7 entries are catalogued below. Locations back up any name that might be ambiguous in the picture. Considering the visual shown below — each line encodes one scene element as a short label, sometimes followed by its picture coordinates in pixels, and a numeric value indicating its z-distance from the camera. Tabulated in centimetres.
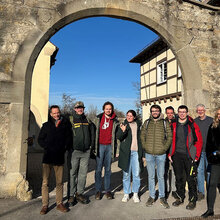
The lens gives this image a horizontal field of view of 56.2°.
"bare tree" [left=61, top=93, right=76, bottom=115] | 2907
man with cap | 353
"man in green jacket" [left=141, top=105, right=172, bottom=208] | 354
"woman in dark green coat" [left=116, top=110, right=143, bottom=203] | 373
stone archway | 377
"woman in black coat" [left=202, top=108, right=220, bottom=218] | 310
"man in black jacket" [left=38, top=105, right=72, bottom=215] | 316
